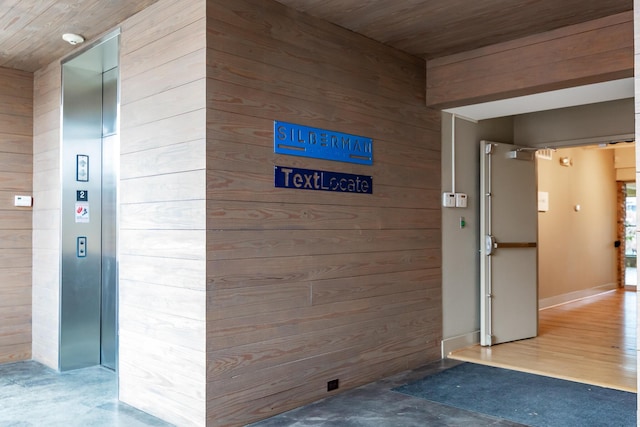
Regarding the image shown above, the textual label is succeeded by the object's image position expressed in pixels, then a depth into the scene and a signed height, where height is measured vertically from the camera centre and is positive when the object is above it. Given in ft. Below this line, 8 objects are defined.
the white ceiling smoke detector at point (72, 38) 13.83 +4.60
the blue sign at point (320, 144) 12.23 +1.77
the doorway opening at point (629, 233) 35.55 -1.05
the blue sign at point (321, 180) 12.23 +0.90
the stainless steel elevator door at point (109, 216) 16.29 +0.08
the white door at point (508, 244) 18.20 -0.90
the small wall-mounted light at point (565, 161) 28.99 +3.00
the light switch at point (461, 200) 17.56 +0.57
